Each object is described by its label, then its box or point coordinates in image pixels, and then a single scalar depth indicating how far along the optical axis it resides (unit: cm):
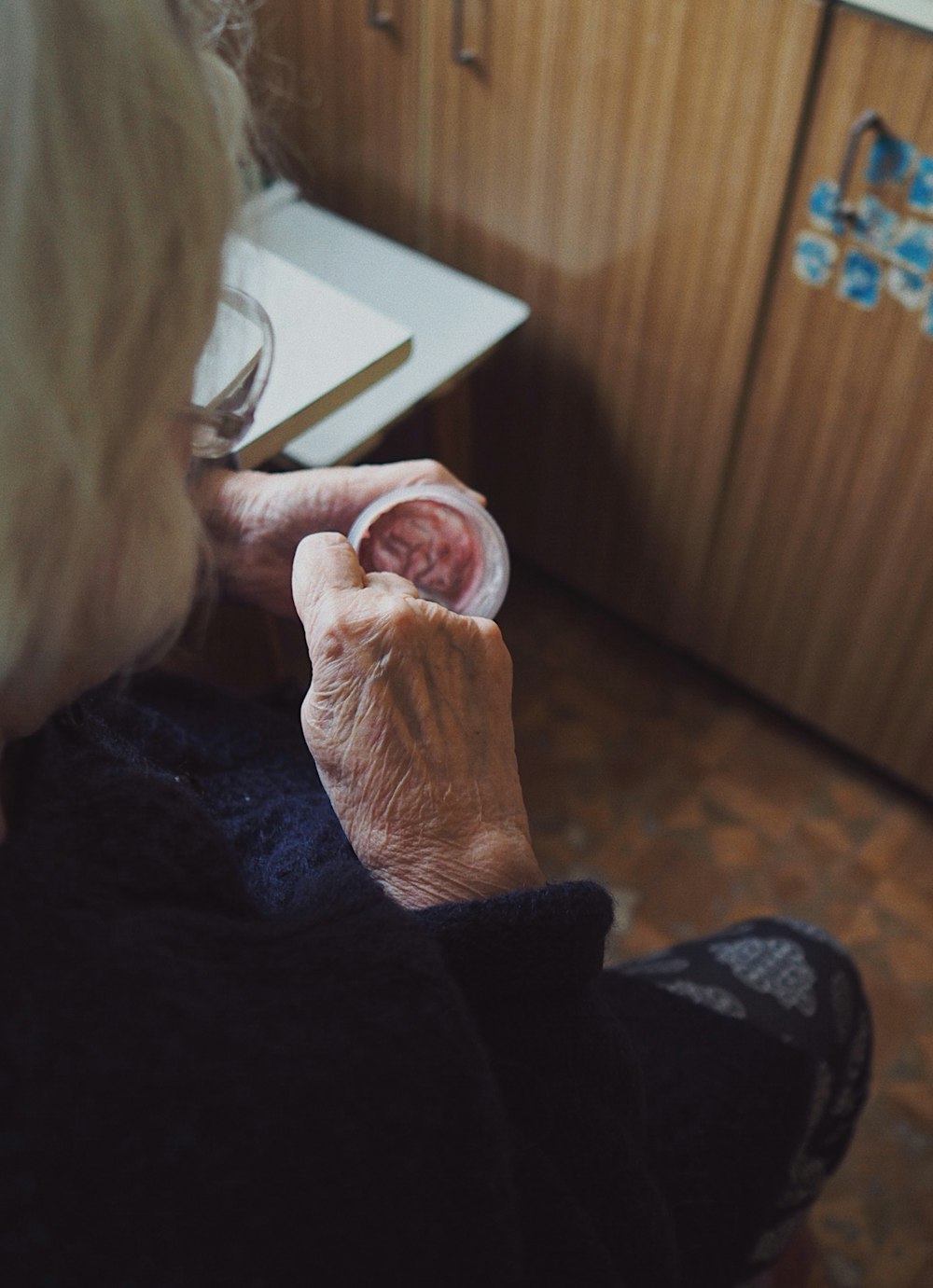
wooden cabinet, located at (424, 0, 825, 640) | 112
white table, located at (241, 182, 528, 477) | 122
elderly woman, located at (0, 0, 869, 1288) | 48
